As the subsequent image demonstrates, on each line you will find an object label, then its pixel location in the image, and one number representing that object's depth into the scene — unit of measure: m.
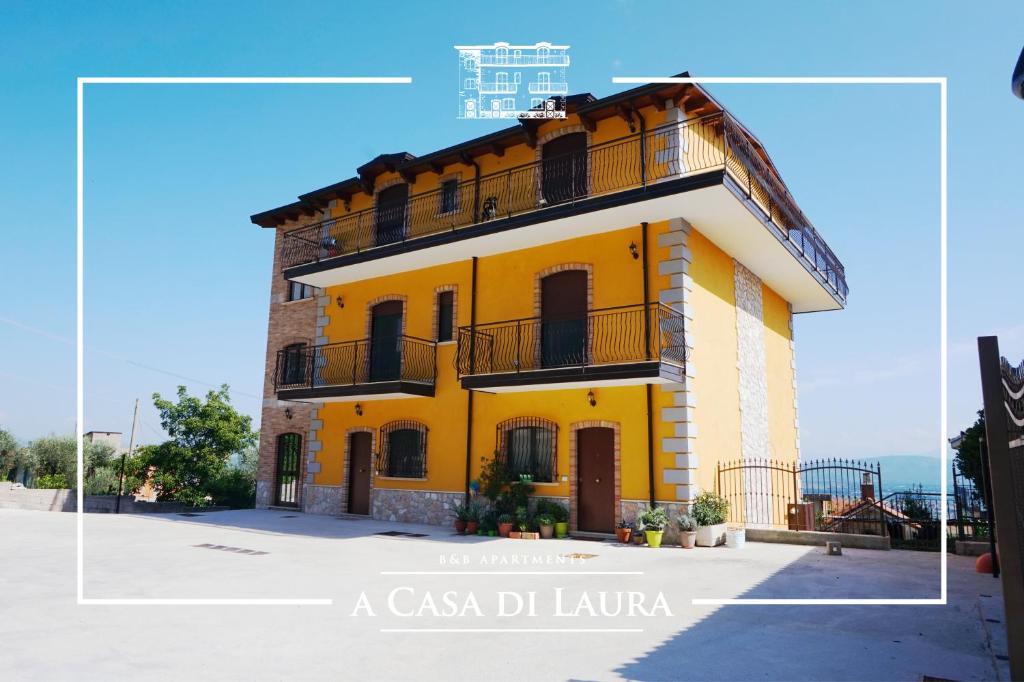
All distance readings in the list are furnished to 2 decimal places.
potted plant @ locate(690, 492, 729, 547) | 10.52
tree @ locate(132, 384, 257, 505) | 20.25
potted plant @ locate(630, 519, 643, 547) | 10.89
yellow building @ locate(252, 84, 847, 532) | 11.45
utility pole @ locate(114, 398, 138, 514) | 33.09
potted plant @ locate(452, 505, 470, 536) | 12.53
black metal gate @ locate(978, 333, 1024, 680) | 3.74
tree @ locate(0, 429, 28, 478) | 27.33
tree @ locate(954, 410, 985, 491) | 11.80
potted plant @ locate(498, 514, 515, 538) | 11.98
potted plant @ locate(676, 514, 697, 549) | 10.45
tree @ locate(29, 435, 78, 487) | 27.73
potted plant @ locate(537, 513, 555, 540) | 11.72
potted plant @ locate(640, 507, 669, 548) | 10.52
